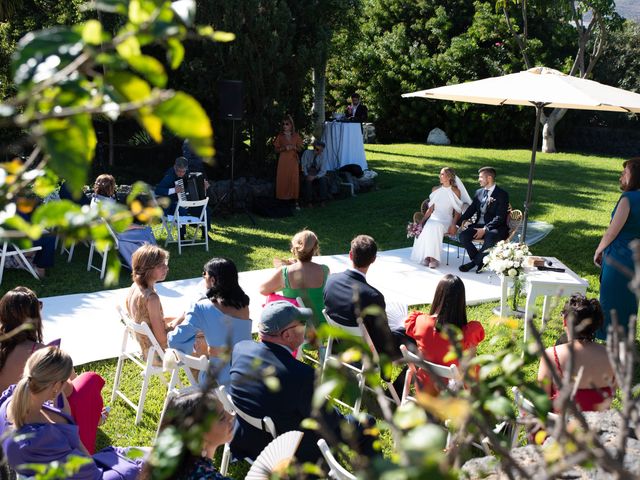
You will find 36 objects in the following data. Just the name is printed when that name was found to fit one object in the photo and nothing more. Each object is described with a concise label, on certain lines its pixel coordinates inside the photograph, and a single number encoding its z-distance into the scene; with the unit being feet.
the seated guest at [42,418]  11.69
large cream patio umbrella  25.44
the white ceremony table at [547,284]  22.71
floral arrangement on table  23.80
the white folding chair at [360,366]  16.46
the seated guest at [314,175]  45.91
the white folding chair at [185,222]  32.63
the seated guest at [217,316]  16.39
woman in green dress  19.69
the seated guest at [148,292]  17.65
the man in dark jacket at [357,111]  61.05
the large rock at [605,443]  8.81
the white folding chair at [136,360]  16.52
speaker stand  41.02
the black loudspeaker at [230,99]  40.34
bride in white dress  32.17
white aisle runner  22.70
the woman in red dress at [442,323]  16.52
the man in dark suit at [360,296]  17.30
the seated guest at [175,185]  35.04
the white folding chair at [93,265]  28.27
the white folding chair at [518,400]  11.56
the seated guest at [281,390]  13.16
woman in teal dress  21.43
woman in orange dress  44.70
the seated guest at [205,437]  9.55
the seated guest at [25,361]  14.25
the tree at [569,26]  67.50
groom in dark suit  30.96
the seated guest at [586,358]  14.65
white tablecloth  54.19
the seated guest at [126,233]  28.76
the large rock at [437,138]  82.69
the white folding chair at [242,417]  13.00
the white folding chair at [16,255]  26.43
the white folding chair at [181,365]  14.44
